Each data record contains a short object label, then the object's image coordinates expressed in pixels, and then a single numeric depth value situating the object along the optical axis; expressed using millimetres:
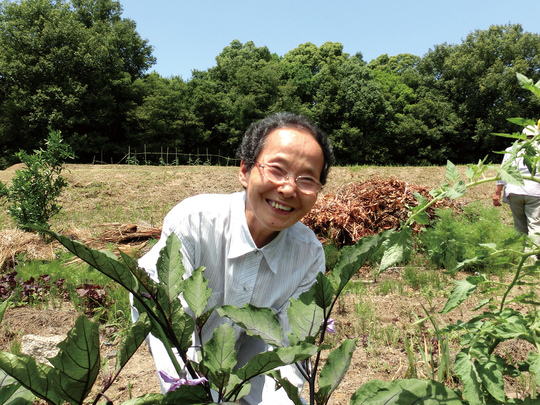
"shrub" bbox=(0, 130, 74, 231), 5832
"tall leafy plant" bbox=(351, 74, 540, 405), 554
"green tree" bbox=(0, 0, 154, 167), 23500
